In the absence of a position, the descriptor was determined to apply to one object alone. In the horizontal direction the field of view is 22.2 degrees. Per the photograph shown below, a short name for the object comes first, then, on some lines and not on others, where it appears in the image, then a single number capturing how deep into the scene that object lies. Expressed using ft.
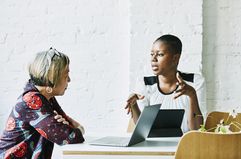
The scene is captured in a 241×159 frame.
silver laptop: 10.17
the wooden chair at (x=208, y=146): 9.09
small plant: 12.28
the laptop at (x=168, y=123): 11.29
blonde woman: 10.07
